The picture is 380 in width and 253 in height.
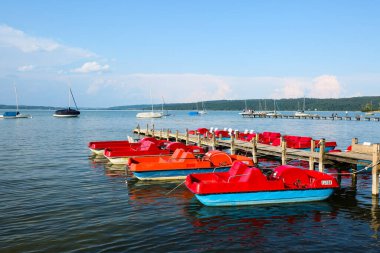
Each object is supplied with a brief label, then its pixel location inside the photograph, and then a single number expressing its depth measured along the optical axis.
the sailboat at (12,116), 143.11
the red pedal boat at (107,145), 33.81
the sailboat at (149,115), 159.45
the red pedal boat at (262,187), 16.45
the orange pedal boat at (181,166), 22.23
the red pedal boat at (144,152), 28.39
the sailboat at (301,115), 147.39
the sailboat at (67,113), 147.75
